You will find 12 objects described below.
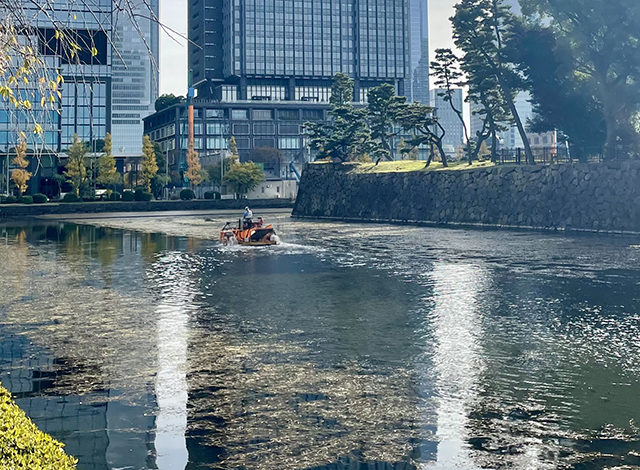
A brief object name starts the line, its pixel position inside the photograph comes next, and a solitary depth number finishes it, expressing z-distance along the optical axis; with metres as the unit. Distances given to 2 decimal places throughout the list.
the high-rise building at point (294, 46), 154.25
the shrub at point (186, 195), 96.75
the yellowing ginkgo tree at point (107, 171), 95.62
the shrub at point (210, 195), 101.03
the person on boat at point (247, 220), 35.99
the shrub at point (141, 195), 90.56
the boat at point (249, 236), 34.62
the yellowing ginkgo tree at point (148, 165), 102.25
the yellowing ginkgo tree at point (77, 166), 93.12
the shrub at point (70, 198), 88.25
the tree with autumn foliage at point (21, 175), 94.61
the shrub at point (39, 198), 86.36
